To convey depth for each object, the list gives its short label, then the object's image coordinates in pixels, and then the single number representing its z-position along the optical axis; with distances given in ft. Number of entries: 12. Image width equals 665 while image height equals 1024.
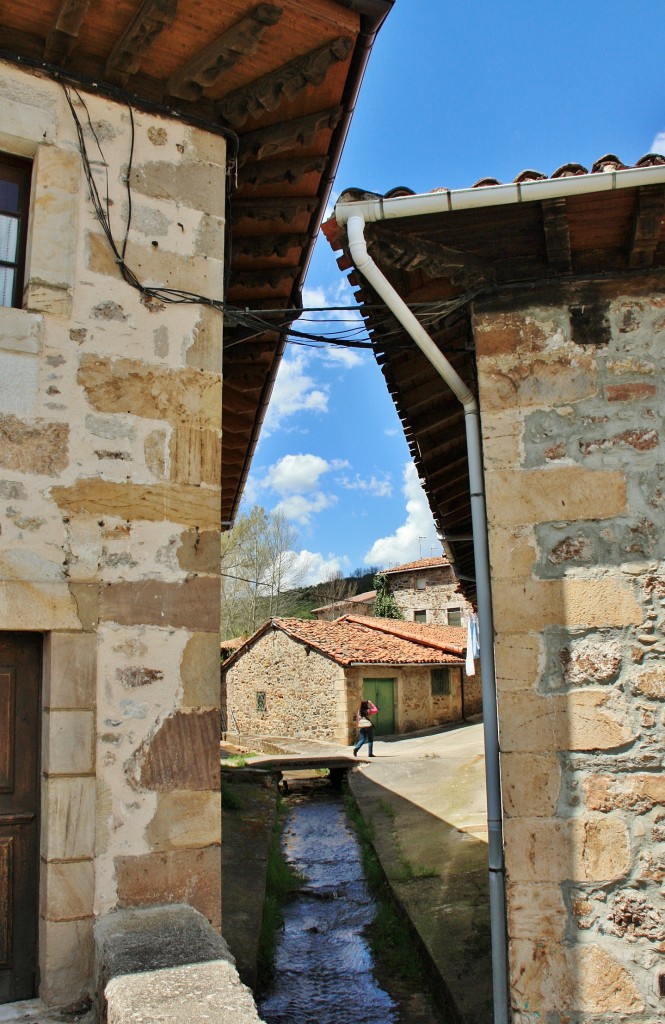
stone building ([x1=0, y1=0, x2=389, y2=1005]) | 9.93
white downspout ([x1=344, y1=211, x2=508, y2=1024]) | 11.15
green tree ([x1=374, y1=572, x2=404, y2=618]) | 112.88
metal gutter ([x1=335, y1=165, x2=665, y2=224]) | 11.05
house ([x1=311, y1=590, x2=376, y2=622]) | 120.57
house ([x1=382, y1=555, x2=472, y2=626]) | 108.27
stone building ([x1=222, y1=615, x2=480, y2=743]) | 71.82
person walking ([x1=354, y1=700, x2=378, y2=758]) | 59.52
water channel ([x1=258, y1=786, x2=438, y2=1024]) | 17.88
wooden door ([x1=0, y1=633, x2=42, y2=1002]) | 9.71
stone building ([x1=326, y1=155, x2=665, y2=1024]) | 10.82
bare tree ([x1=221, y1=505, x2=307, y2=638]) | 99.68
